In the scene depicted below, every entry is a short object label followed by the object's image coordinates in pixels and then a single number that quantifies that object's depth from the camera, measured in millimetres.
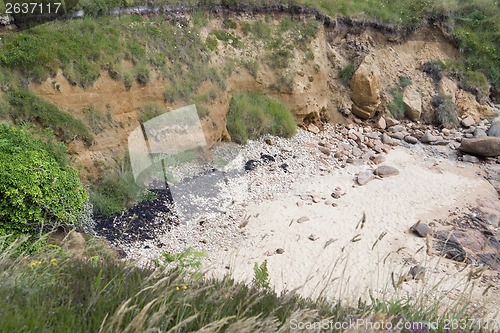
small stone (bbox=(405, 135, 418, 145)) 21781
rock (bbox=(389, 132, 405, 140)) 22109
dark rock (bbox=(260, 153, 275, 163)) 18031
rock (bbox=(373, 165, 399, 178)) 18516
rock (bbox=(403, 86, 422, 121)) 23922
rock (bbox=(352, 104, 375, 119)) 22938
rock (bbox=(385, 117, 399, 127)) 22875
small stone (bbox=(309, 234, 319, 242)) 14023
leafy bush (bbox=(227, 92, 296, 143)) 18533
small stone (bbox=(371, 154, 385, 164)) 19594
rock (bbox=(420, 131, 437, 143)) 21984
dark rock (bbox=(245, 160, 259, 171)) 17319
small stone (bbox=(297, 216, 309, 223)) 14926
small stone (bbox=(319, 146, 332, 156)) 19531
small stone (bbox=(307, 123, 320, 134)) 21172
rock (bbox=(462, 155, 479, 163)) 20672
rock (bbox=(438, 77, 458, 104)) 24991
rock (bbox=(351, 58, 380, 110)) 22719
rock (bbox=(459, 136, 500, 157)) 20719
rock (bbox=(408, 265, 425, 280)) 8319
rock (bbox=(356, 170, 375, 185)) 17750
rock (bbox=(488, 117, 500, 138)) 22916
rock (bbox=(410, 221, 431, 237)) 14500
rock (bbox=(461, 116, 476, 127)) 24125
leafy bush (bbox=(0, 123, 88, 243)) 9406
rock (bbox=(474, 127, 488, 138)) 22922
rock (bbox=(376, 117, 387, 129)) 22566
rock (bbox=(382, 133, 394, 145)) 21344
